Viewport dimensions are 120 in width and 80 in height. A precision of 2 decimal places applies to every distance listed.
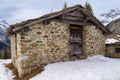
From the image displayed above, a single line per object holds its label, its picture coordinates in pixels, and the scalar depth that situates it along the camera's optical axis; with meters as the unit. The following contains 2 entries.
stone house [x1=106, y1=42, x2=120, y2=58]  7.90
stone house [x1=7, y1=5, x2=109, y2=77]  5.37
